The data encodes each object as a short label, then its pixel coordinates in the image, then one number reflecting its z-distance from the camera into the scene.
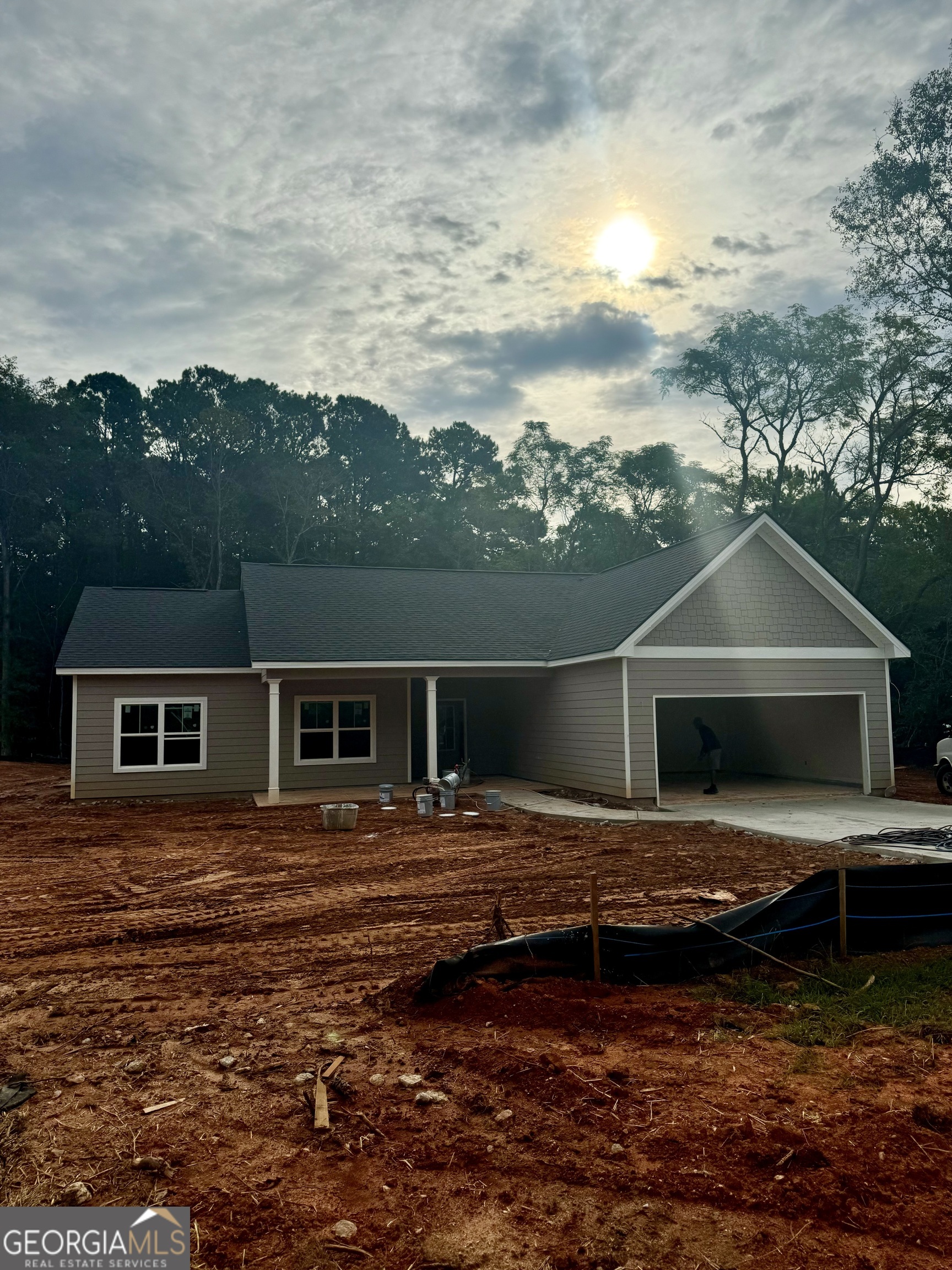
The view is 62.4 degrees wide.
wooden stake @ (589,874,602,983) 5.31
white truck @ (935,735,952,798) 15.11
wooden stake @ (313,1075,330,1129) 3.58
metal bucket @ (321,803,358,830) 12.30
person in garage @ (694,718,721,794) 16.31
